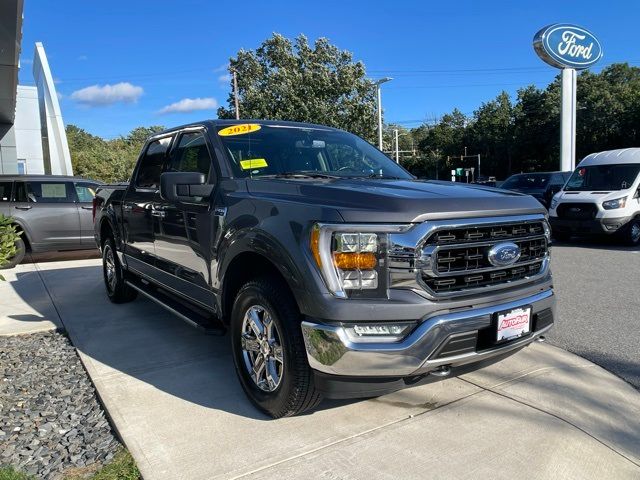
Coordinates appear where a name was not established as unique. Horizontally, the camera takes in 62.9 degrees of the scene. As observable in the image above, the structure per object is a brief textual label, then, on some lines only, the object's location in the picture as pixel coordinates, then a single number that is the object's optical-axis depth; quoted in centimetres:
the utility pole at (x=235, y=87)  3244
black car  1597
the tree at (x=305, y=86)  3372
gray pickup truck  274
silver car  995
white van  1112
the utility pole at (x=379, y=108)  3122
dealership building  2533
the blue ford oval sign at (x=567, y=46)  2203
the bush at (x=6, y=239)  494
